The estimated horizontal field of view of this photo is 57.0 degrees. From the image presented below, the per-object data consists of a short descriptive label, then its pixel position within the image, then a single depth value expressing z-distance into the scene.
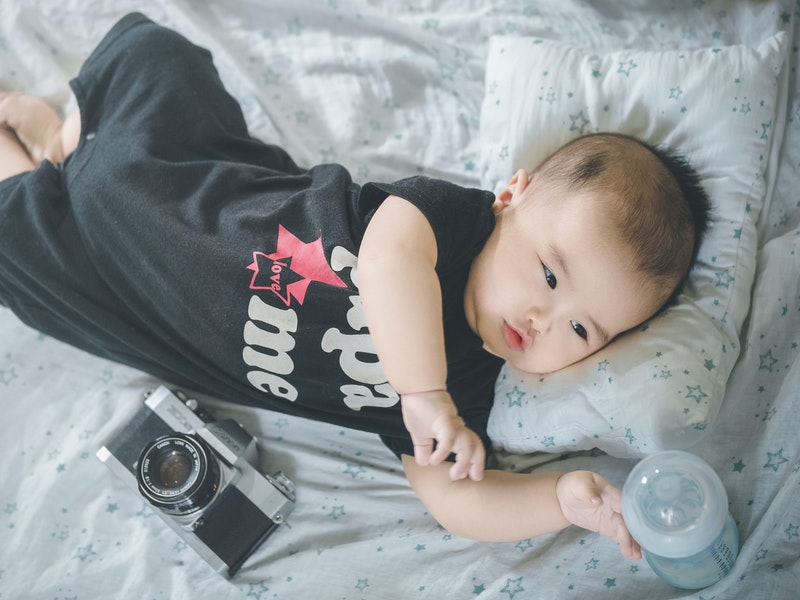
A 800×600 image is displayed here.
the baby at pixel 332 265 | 1.01
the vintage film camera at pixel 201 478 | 1.08
